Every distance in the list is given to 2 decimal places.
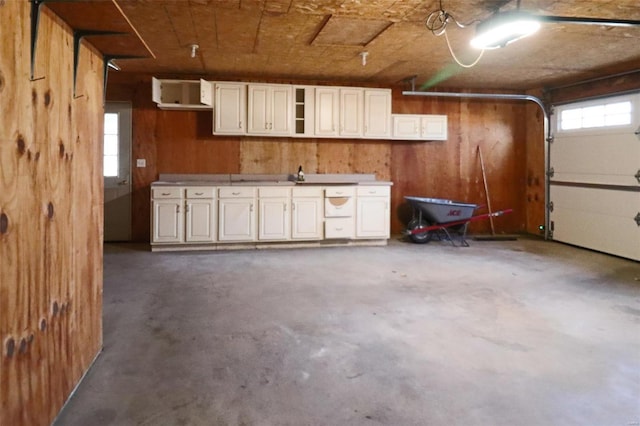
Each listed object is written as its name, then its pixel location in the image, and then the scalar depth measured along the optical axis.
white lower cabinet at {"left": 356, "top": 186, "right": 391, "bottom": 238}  6.72
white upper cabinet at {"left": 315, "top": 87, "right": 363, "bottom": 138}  6.84
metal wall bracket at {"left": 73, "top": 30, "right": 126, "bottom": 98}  2.24
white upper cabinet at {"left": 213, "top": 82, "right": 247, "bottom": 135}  6.51
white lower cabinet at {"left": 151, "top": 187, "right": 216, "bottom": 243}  6.11
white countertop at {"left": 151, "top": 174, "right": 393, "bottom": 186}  6.41
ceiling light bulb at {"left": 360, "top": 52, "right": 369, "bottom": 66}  5.46
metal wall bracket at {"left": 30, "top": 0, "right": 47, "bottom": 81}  1.74
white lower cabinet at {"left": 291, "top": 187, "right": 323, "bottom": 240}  6.50
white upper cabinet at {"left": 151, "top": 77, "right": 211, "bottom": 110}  6.50
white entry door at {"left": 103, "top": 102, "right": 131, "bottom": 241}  6.75
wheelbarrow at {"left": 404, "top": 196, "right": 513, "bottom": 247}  6.81
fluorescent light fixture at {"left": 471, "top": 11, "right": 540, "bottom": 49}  3.56
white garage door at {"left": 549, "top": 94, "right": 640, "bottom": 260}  5.88
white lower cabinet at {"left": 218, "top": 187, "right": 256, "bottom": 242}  6.28
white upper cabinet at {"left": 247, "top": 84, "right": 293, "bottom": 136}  6.60
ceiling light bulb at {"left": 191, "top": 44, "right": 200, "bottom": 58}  5.22
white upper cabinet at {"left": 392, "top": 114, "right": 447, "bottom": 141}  7.12
